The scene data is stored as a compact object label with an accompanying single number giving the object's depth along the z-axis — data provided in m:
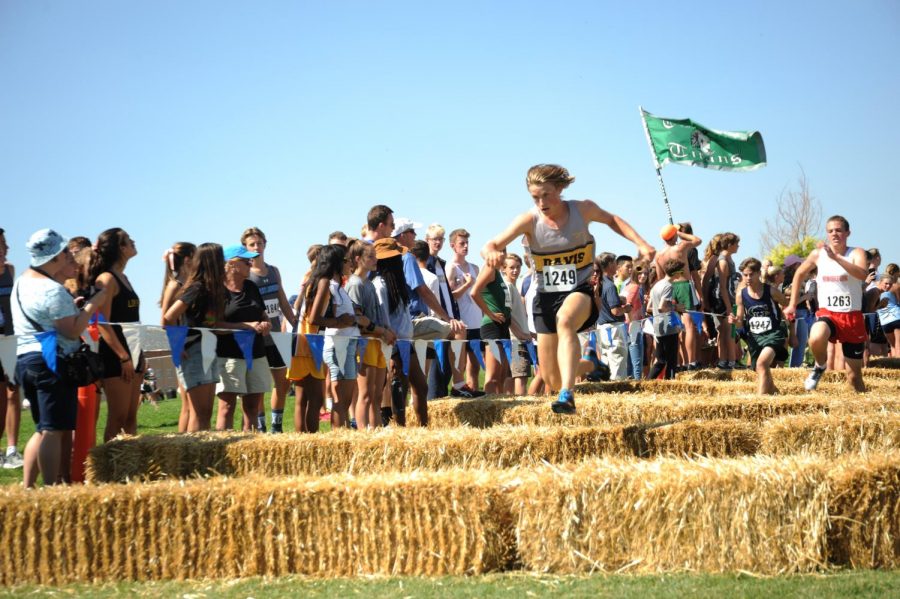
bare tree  50.25
